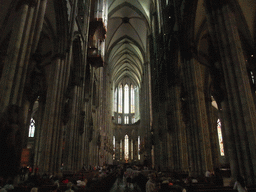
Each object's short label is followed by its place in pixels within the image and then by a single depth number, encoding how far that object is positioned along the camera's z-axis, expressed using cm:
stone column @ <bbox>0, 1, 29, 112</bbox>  609
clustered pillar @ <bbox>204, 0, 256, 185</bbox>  588
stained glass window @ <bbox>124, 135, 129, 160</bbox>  4918
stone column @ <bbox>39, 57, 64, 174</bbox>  1006
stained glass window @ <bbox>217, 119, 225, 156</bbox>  2784
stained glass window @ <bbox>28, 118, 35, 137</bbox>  3256
